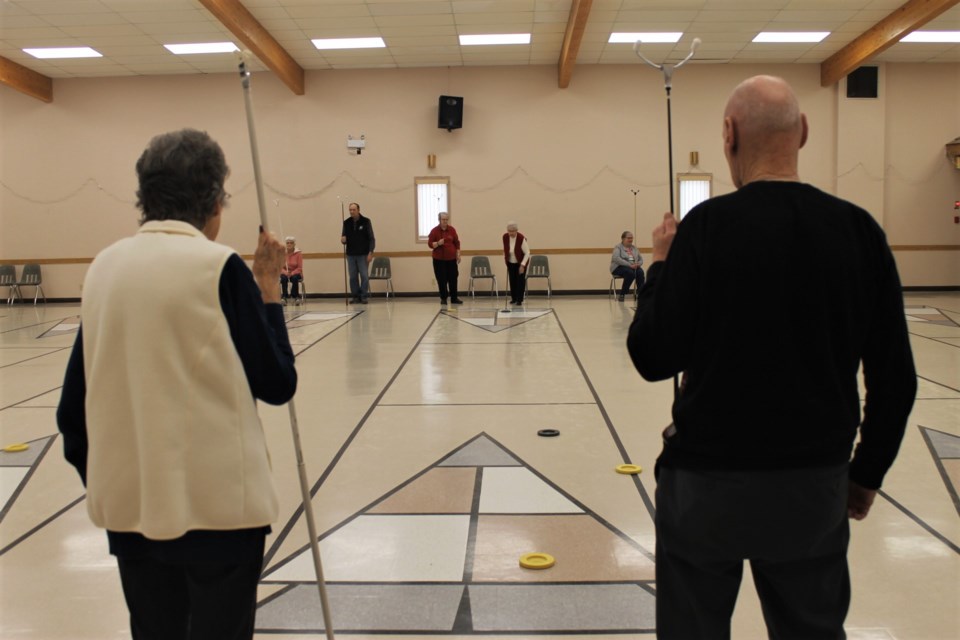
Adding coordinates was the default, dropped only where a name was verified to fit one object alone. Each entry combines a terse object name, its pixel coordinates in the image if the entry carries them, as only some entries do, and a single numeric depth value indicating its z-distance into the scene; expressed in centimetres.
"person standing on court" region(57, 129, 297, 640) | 123
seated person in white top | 1098
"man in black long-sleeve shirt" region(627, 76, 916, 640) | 119
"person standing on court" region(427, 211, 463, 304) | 1118
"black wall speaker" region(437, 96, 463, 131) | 1227
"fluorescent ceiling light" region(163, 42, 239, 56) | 1128
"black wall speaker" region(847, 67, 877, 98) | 1236
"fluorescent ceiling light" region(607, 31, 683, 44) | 1112
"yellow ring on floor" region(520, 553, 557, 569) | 255
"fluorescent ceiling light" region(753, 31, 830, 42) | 1109
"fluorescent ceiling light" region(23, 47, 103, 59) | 1139
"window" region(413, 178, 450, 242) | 1268
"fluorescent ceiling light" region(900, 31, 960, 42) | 1112
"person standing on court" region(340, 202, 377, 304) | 1178
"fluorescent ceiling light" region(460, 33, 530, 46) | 1110
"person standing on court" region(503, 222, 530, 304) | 1118
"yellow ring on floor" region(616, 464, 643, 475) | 352
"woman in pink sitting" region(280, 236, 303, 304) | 1196
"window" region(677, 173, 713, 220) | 1260
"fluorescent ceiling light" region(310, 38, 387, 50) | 1121
